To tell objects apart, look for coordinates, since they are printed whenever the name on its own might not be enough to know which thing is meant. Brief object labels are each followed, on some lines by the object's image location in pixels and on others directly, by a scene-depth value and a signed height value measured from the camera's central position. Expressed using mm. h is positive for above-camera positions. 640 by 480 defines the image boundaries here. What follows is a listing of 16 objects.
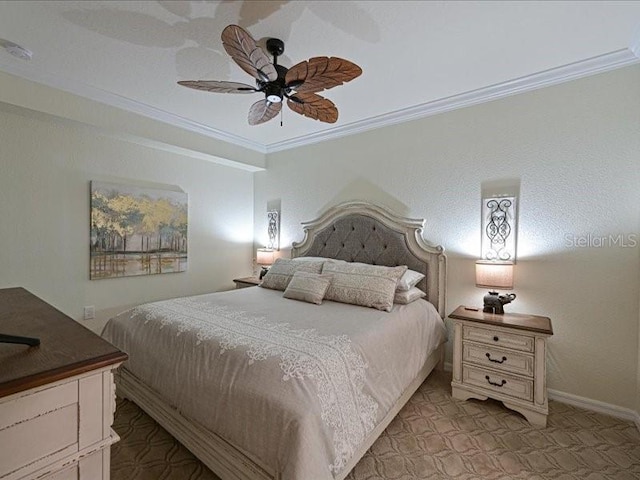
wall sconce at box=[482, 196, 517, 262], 2605 +93
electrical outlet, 3074 -825
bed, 1312 -744
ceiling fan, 1580 +930
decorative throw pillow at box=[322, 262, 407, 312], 2453 -414
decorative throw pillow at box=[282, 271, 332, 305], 2613 -459
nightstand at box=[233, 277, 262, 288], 3859 -614
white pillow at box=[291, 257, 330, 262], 3255 -261
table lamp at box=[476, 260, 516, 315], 2430 -337
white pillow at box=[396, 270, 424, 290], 2631 -386
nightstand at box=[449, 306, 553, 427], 2123 -904
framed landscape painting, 3127 +19
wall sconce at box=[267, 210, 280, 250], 4375 +83
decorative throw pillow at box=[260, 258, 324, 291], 3080 -380
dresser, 705 -446
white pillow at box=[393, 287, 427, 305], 2604 -523
